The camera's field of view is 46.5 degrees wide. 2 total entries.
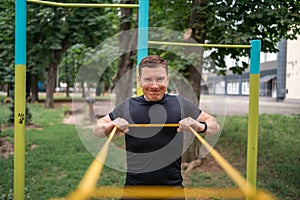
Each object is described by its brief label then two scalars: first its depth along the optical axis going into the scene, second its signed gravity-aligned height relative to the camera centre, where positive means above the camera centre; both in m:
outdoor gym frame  2.76 -0.15
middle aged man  2.22 -0.26
